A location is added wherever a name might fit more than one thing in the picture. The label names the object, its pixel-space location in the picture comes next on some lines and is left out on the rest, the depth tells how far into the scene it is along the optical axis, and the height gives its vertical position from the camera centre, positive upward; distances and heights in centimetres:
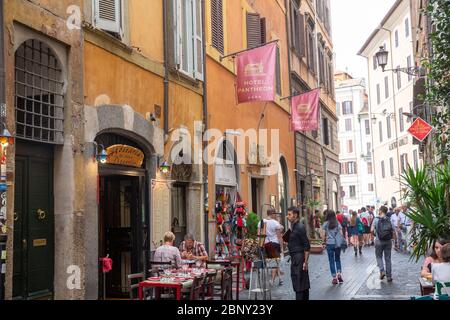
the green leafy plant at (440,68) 914 +252
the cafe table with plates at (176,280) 758 -78
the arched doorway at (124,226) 1088 -1
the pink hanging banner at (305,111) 1825 +357
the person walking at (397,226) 2038 -32
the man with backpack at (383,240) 1235 -50
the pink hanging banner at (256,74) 1383 +369
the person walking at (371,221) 2459 -17
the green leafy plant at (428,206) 873 +16
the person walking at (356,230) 2011 -43
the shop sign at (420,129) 1650 +258
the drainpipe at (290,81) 2256 +561
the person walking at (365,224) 2375 -25
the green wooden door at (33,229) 777 +0
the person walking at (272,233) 1258 -28
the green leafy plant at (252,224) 1397 -5
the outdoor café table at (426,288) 723 -92
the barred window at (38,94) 790 +198
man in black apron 888 -61
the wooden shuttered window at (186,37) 1221 +425
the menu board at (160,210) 1118 +30
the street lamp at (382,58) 1833 +525
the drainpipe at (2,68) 692 +199
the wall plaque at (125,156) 989 +129
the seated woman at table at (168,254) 934 -49
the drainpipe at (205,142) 1351 +198
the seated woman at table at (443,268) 666 -63
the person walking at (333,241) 1232 -48
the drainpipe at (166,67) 1168 +332
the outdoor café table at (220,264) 968 -73
